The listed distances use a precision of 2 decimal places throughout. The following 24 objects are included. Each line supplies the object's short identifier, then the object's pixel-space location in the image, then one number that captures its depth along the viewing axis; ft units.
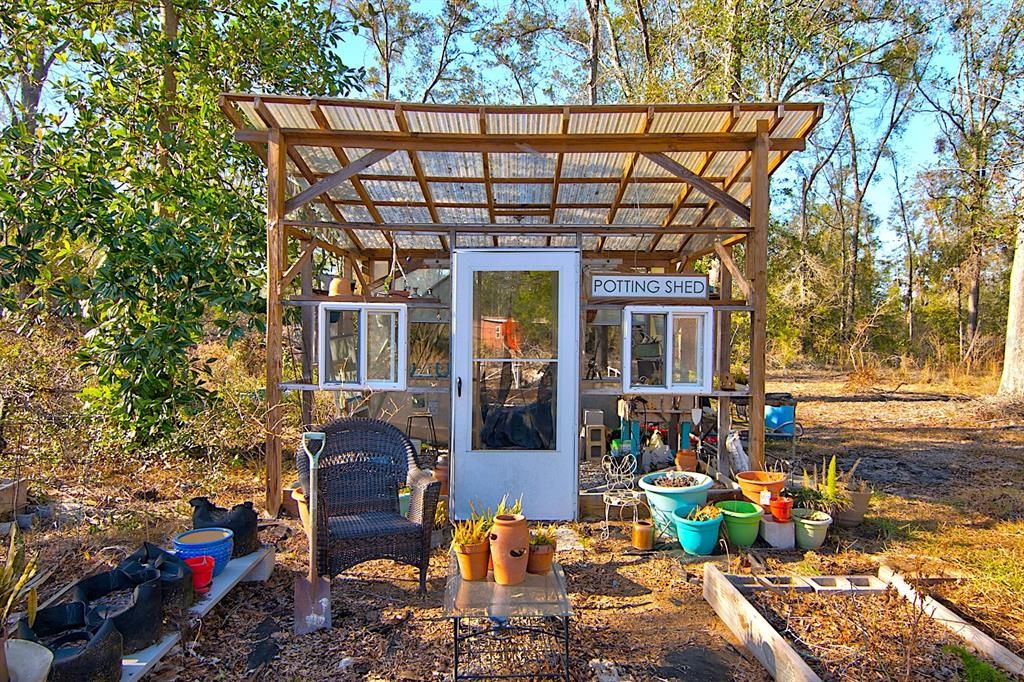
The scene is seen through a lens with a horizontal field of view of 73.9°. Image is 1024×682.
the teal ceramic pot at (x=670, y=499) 16.06
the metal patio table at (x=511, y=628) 9.86
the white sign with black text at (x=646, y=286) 17.83
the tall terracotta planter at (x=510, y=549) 10.78
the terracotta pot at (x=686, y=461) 20.40
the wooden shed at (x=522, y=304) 17.34
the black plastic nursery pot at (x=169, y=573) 10.51
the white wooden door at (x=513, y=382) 17.70
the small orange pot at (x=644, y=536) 15.87
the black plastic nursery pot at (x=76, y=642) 8.21
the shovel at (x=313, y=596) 11.71
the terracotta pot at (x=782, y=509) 16.10
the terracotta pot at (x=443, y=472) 18.08
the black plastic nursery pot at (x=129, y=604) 9.39
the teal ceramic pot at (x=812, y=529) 15.87
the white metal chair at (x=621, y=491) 17.47
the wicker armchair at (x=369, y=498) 12.47
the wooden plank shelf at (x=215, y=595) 9.16
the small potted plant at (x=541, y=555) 11.22
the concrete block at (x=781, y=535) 15.98
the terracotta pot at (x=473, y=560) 11.01
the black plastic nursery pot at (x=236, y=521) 13.19
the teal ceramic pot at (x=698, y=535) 15.31
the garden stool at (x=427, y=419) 24.39
